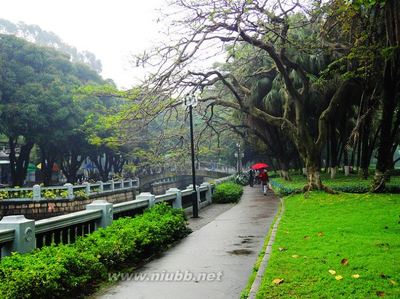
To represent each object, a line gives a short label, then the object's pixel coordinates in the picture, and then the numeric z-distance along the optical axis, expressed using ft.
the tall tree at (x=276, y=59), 53.16
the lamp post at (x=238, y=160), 158.71
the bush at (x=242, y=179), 132.75
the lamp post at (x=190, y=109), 50.85
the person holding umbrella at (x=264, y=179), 86.17
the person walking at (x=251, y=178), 125.90
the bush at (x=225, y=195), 73.82
